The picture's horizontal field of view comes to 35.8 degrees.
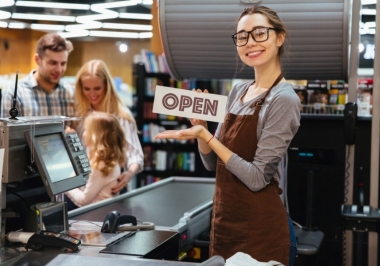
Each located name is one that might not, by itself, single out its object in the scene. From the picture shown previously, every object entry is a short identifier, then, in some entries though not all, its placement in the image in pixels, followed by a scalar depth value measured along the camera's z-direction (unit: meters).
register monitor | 2.22
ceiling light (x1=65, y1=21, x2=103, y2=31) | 10.85
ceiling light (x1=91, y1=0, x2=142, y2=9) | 8.23
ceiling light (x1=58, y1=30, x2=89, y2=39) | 11.97
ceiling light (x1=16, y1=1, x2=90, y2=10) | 8.34
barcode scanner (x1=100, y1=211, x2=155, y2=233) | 2.45
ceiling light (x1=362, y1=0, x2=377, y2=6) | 5.67
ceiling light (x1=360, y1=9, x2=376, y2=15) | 6.23
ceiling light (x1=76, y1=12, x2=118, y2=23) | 9.12
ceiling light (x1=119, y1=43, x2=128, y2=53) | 12.93
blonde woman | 4.03
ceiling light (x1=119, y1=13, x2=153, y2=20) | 9.48
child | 3.45
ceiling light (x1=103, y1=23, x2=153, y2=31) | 11.52
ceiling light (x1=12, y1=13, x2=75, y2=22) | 9.25
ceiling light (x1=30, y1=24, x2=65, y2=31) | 10.80
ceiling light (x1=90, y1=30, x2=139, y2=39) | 12.34
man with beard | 4.18
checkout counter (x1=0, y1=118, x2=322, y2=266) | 2.01
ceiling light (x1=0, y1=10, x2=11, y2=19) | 8.66
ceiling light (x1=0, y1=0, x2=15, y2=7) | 7.45
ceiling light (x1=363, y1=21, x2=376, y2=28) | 7.25
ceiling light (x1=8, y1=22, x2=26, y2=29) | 10.44
